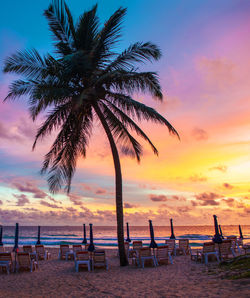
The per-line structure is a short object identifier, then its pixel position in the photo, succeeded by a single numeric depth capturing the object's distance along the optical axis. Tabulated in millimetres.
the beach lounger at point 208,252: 11046
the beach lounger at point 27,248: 14323
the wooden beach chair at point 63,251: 13914
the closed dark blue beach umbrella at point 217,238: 10281
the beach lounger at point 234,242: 14755
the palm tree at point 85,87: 10125
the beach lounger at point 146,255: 10680
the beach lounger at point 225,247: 11289
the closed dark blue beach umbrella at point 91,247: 11242
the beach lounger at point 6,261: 9984
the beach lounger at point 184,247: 14342
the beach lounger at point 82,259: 10180
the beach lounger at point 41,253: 14019
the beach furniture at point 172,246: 14320
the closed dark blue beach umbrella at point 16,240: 11883
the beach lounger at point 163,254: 11047
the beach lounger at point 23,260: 10234
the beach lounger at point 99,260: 10221
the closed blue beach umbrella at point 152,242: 11431
